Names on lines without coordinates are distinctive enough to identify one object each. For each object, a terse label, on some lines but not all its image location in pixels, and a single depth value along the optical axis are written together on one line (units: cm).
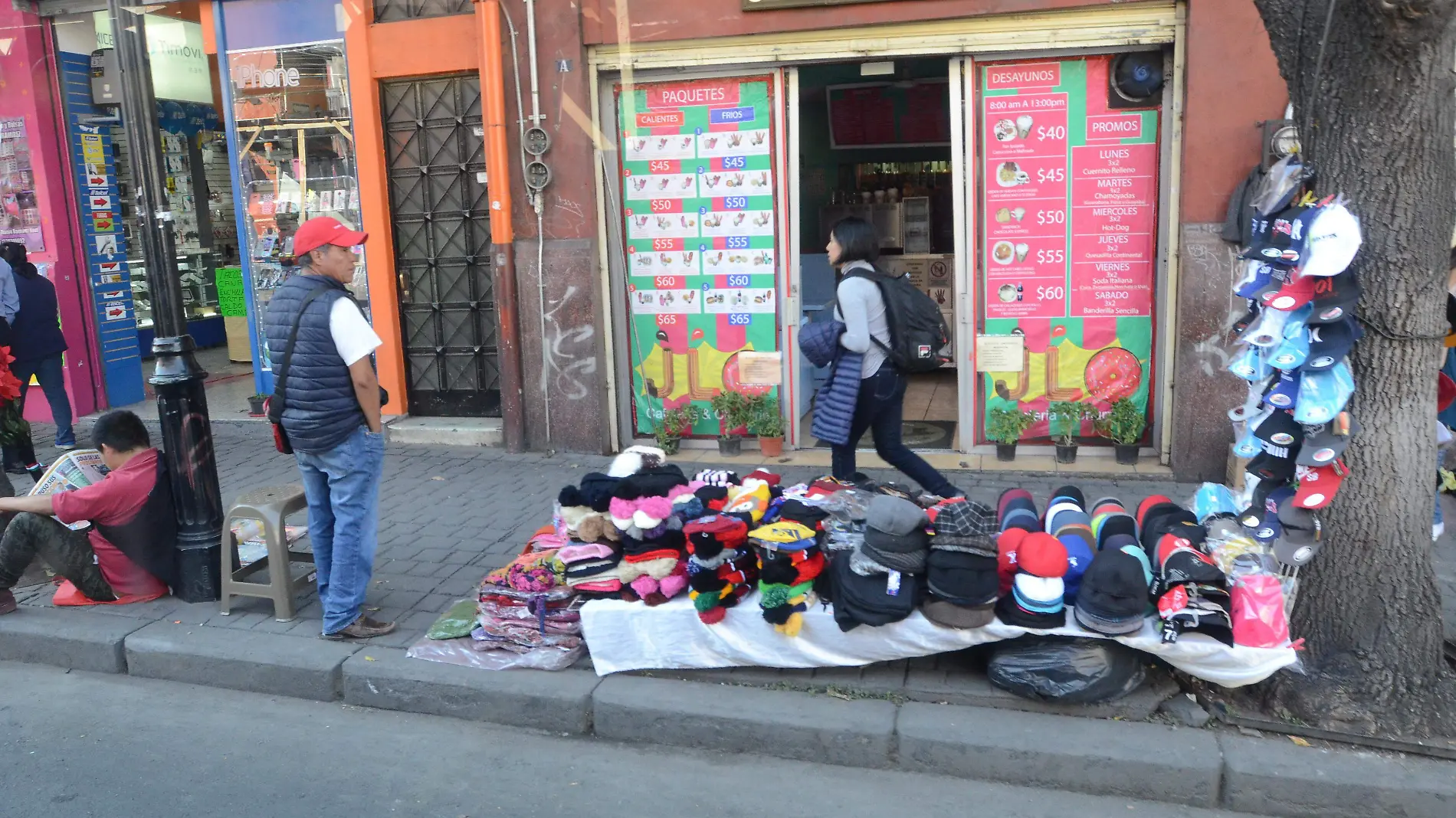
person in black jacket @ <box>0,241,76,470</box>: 833
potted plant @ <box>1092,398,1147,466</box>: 720
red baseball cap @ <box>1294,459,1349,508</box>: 382
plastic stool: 508
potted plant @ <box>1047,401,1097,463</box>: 732
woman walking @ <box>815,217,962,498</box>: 565
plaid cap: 402
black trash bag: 396
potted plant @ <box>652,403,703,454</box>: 805
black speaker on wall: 685
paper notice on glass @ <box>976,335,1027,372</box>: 744
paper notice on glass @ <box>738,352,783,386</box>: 790
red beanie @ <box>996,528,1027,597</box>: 411
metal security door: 862
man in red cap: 462
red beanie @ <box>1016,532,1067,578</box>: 399
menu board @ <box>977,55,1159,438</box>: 704
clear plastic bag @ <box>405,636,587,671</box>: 458
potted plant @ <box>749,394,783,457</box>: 784
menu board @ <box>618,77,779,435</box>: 772
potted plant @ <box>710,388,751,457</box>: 788
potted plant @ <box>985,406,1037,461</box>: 744
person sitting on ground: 521
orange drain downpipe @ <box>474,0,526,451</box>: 774
